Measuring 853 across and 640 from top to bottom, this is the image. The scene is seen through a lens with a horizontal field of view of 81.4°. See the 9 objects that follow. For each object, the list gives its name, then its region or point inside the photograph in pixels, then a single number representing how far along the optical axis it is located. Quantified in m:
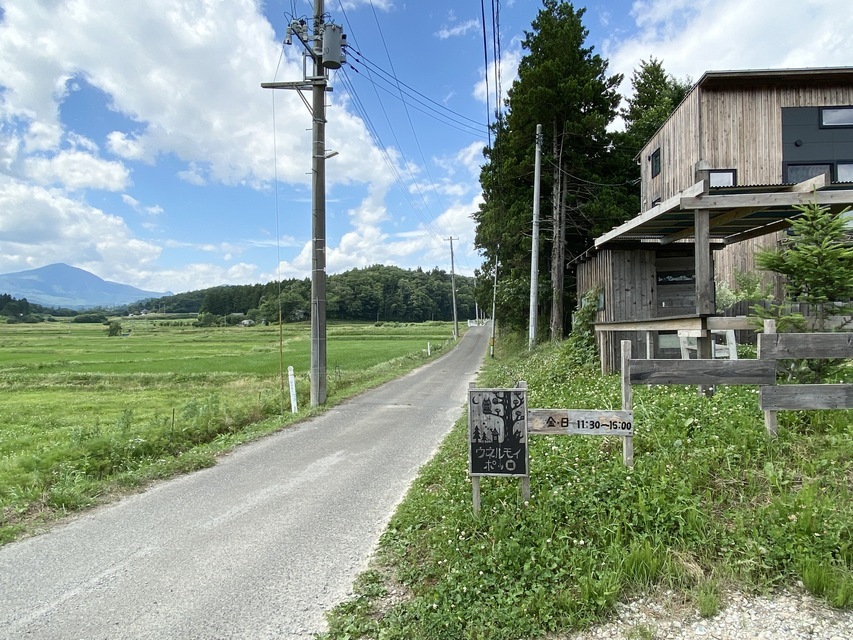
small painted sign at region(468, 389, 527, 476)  4.23
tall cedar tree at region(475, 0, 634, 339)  19.95
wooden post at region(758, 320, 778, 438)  4.59
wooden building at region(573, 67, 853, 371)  6.26
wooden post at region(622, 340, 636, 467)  4.49
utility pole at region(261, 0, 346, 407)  12.61
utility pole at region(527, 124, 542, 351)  18.27
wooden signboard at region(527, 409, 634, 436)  4.38
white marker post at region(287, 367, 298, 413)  11.80
